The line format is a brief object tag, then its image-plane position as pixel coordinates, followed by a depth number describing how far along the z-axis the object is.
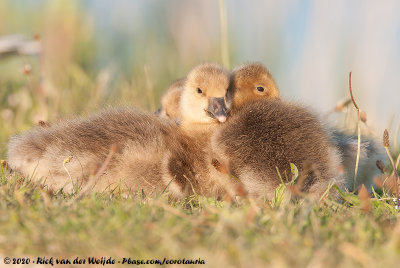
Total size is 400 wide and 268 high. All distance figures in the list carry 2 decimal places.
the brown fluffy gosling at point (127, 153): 5.54
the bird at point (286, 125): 5.30
